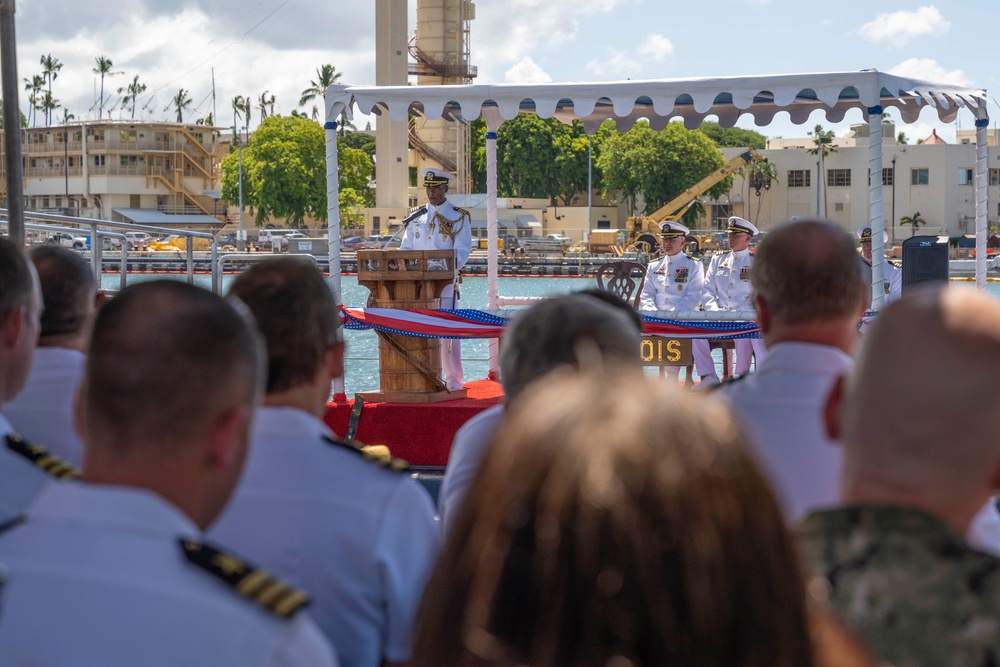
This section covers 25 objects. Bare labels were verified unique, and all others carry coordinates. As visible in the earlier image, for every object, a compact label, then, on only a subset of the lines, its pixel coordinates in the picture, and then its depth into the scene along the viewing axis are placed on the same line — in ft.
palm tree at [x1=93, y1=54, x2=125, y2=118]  355.40
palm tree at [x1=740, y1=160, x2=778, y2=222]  274.98
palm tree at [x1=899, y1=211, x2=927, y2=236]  252.62
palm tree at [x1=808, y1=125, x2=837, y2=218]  264.72
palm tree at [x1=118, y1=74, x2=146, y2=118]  362.94
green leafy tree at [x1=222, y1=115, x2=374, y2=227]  256.32
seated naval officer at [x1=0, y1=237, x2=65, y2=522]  8.20
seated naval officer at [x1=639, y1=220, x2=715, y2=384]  38.32
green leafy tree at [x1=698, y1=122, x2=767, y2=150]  361.10
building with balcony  281.13
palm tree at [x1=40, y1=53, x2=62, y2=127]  350.02
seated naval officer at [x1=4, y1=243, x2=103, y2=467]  9.83
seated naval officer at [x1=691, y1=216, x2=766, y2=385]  35.55
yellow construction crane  171.53
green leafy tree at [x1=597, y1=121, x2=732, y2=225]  261.44
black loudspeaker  34.19
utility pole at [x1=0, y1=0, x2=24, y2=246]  15.80
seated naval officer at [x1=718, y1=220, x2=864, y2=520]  8.63
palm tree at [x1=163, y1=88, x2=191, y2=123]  382.63
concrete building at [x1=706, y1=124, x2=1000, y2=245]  261.44
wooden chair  41.32
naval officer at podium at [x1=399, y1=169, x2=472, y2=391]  33.58
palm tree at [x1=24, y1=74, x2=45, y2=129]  347.36
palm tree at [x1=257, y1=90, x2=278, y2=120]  376.89
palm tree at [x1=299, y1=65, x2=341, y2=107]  357.82
